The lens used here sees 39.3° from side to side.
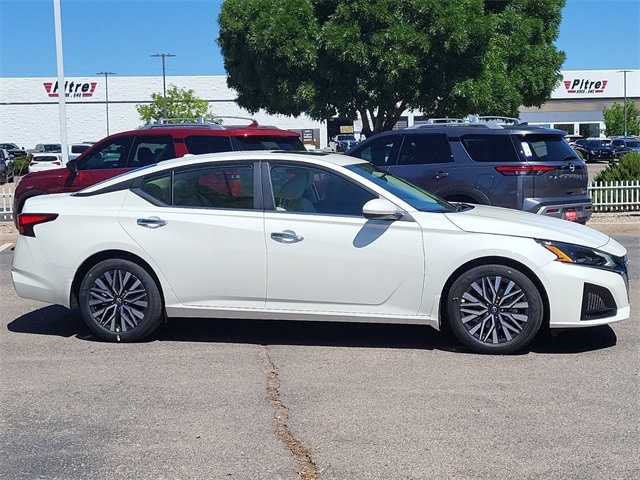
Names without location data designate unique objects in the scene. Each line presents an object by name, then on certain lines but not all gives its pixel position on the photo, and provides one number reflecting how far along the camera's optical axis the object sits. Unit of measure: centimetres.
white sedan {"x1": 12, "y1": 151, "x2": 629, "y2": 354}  686
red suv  1222
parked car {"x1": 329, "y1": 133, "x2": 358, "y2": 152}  5184
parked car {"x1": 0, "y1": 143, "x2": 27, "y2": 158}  5178
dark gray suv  1180
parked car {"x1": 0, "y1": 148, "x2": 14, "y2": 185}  3971
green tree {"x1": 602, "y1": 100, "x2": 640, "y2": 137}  7275
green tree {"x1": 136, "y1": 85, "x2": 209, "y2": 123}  6438
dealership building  6875
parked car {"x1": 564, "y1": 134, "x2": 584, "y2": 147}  6011
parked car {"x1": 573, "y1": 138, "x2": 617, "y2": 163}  5394
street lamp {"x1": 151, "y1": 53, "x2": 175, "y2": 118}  6295
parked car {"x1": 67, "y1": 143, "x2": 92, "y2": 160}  4512
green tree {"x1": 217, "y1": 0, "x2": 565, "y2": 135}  2530
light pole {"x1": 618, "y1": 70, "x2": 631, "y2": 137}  7000
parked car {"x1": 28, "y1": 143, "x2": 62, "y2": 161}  5472
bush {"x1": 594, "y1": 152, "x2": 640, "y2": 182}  1881
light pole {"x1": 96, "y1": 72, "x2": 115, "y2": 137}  6919
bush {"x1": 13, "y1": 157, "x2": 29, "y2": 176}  4714
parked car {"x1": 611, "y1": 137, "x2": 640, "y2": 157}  5394
